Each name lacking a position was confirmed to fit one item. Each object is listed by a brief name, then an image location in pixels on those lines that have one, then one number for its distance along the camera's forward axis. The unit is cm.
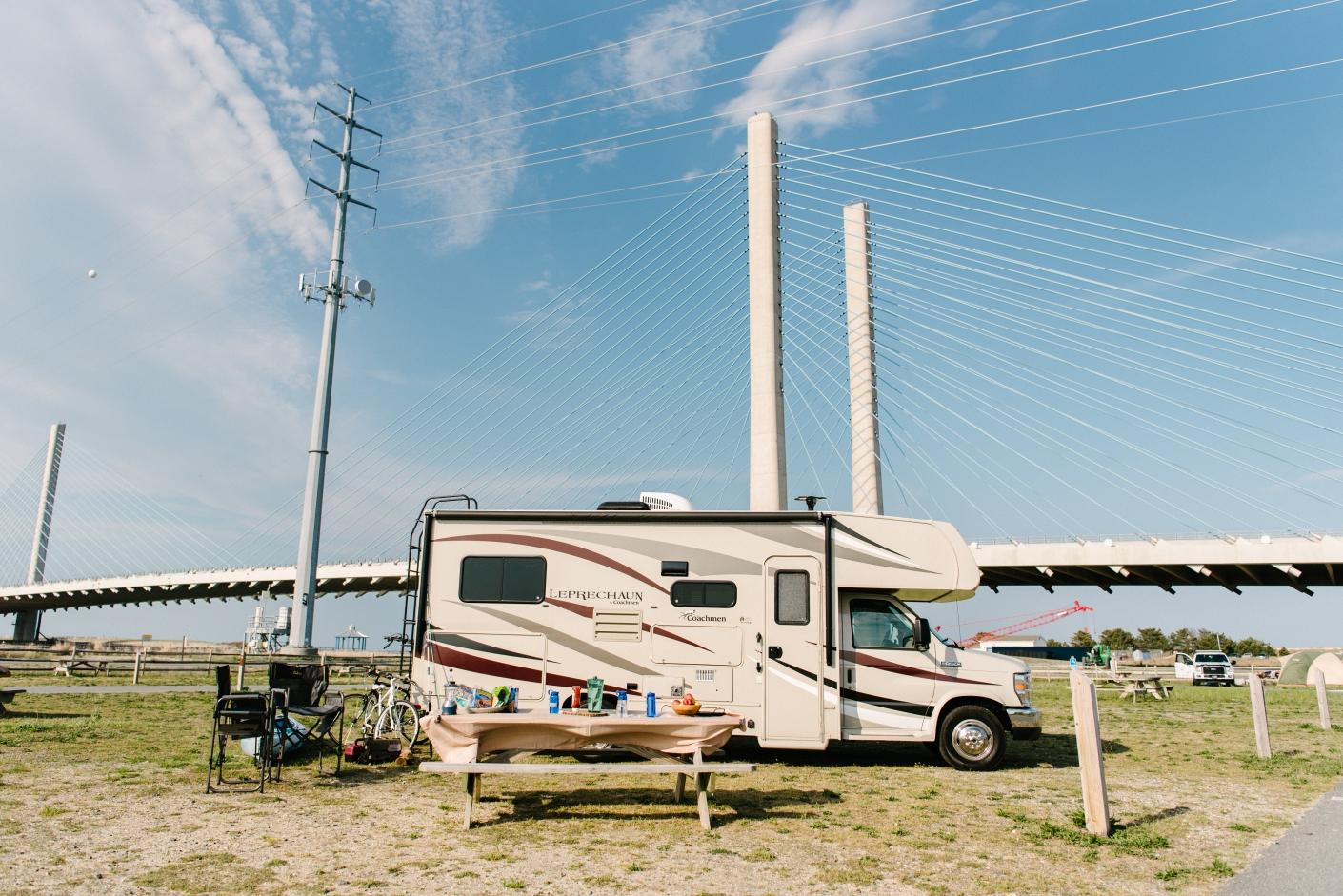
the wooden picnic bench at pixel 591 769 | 657
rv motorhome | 975
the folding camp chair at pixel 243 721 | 784
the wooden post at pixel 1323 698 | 1462
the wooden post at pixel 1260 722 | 1127
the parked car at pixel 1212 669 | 3494
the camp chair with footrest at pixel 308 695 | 870
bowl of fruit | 754
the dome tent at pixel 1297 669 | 3556
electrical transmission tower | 2706
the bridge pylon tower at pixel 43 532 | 7044
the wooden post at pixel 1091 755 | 661
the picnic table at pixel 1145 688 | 2273
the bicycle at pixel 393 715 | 1066
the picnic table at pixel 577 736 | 694
